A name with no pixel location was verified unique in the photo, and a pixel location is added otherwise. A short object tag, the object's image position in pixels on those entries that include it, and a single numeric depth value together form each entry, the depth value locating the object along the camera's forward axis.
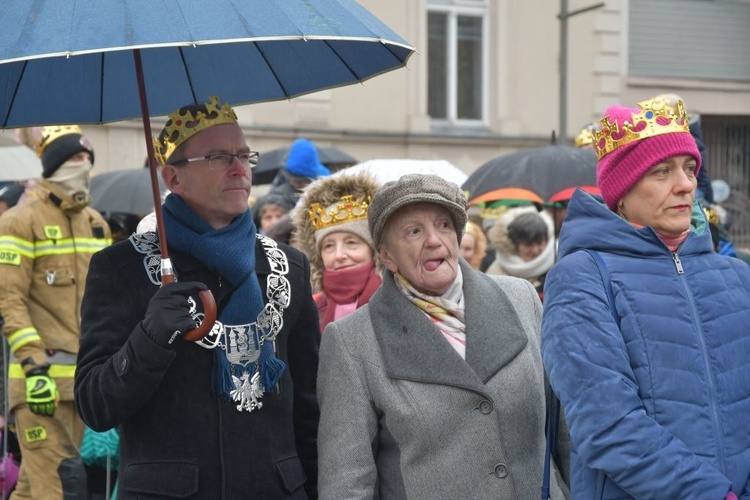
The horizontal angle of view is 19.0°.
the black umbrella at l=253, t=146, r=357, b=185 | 20.62
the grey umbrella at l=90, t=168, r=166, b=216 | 17.05
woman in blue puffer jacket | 5.19
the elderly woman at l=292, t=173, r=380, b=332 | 8.67
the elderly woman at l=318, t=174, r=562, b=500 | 6.00
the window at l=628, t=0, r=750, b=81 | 34.93
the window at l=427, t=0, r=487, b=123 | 31.82
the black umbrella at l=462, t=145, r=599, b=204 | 13.44
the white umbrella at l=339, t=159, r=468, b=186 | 9.36
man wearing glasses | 5.86
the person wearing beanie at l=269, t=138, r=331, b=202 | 13.82
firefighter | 10.95
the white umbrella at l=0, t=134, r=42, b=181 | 18.49
